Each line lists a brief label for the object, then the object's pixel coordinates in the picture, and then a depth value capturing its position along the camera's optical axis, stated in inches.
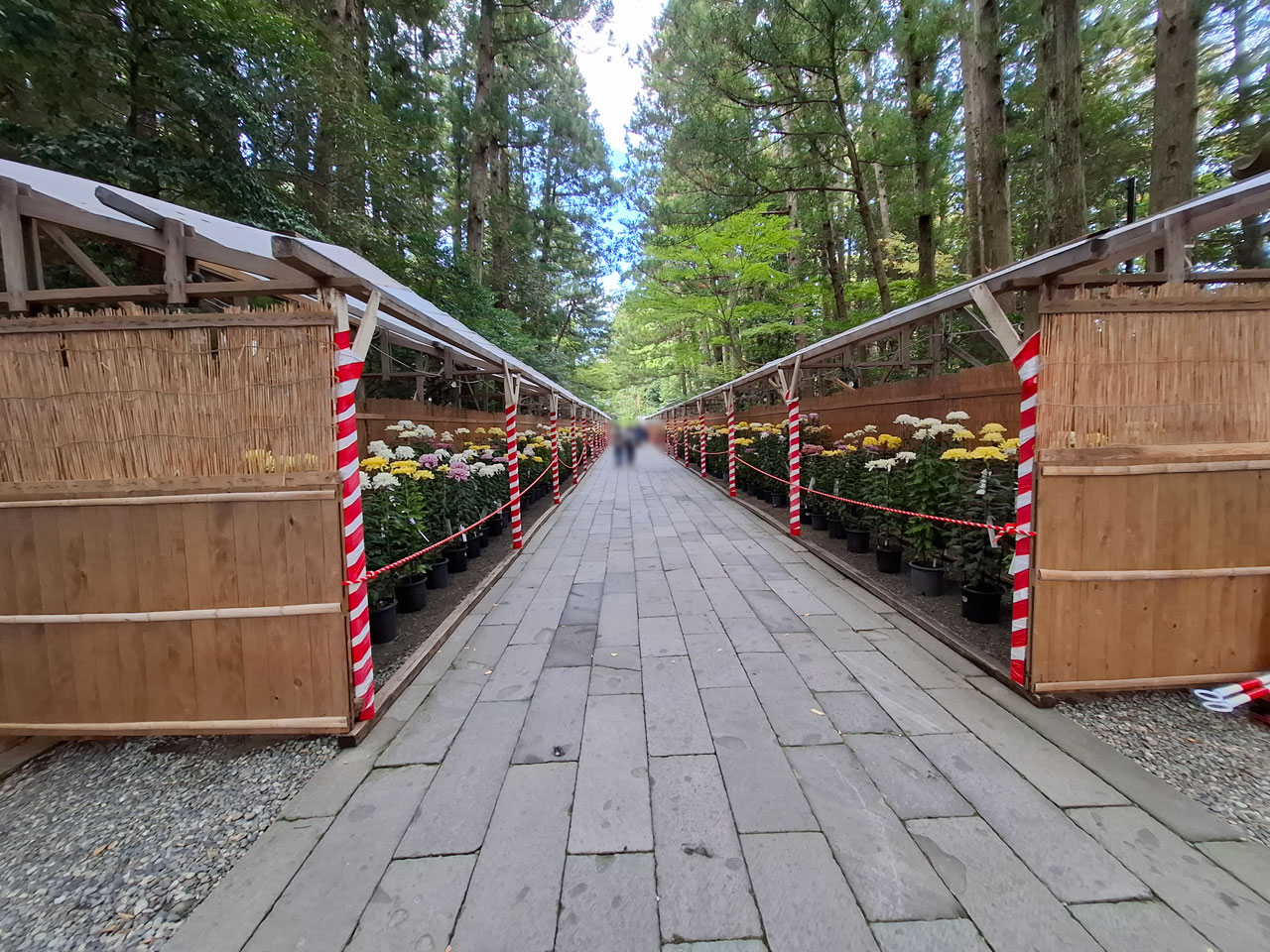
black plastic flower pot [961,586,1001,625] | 141.3
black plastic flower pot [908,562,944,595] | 165.6
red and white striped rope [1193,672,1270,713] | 96.4
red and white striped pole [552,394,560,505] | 412.5
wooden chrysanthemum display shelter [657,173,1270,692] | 103.5
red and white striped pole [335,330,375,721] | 100.6
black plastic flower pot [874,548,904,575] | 190.5
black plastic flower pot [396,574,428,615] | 160.9
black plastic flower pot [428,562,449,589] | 182.1
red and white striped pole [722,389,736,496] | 431.8
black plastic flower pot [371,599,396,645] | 138.3
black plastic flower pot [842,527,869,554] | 221.5
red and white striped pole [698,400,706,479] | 614.9
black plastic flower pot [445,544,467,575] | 204.1
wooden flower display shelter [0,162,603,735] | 95.2
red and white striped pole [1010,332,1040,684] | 106.7
